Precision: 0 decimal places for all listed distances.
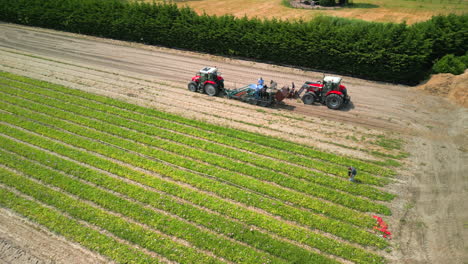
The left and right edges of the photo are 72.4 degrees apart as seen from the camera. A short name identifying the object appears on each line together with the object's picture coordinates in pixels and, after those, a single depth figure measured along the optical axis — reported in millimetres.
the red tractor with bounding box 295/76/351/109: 20484
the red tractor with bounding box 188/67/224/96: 21938
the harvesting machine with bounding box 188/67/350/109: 20641
